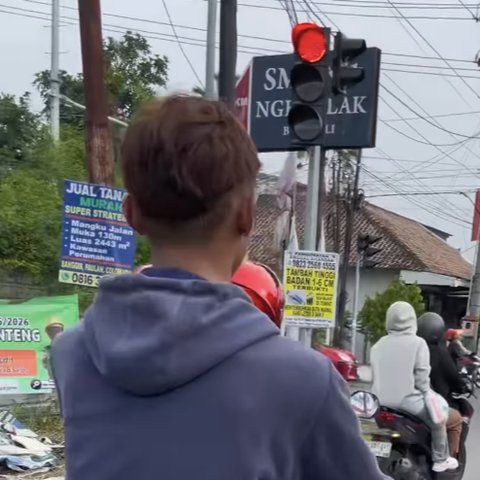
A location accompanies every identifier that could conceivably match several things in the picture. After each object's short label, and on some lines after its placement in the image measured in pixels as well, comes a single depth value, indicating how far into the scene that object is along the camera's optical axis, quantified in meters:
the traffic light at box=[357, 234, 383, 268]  23.06
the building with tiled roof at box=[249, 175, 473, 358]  32.56
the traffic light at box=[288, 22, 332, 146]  6.61
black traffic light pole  7.53
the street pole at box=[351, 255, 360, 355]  25.30
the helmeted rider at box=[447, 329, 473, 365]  8.48
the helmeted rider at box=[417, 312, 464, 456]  7.07
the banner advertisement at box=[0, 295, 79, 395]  7.66
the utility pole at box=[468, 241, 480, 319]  22.94
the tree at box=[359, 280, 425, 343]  26.41
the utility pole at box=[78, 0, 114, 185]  8.17
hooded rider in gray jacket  6.05
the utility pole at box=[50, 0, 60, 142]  21.34
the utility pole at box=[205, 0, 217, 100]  10.08
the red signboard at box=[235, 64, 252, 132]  7.24
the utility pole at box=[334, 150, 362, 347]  24.91
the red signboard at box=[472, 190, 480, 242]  28.94
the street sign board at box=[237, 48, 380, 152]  6.89
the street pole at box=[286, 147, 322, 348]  6.72
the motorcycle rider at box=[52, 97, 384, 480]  1.22
